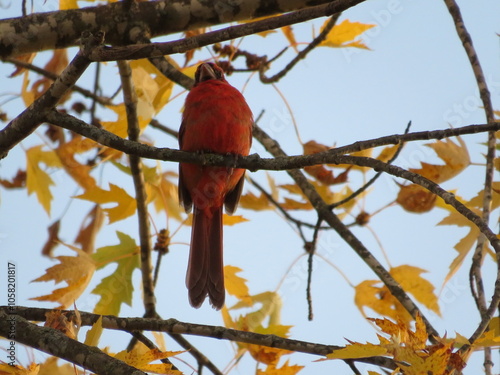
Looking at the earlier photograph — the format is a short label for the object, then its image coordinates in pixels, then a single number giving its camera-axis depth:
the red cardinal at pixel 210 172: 8.46
